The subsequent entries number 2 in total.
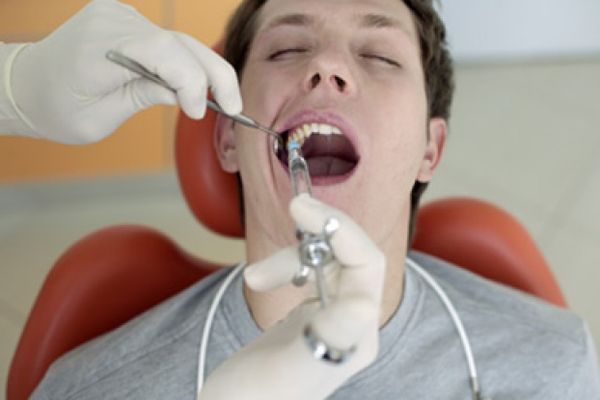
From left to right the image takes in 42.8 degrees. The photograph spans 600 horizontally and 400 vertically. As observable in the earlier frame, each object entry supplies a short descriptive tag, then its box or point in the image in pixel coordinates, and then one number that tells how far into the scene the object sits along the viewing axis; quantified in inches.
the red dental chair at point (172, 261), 50.8
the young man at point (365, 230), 44.3
